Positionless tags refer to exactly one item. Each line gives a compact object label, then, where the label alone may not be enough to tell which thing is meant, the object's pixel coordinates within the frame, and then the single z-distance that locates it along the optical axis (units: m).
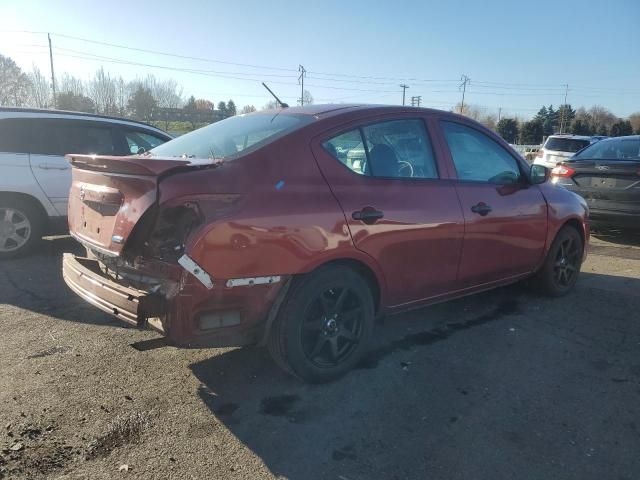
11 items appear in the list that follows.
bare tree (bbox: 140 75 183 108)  58.19
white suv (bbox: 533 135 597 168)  14.95
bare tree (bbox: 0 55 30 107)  52.22
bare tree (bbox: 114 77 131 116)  57.06
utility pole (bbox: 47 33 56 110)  48.23
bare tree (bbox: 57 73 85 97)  58.56
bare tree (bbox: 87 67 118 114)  57.38
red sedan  2.73
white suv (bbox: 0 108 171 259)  5.91
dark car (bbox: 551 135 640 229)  7.22
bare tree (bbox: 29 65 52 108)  55.16
